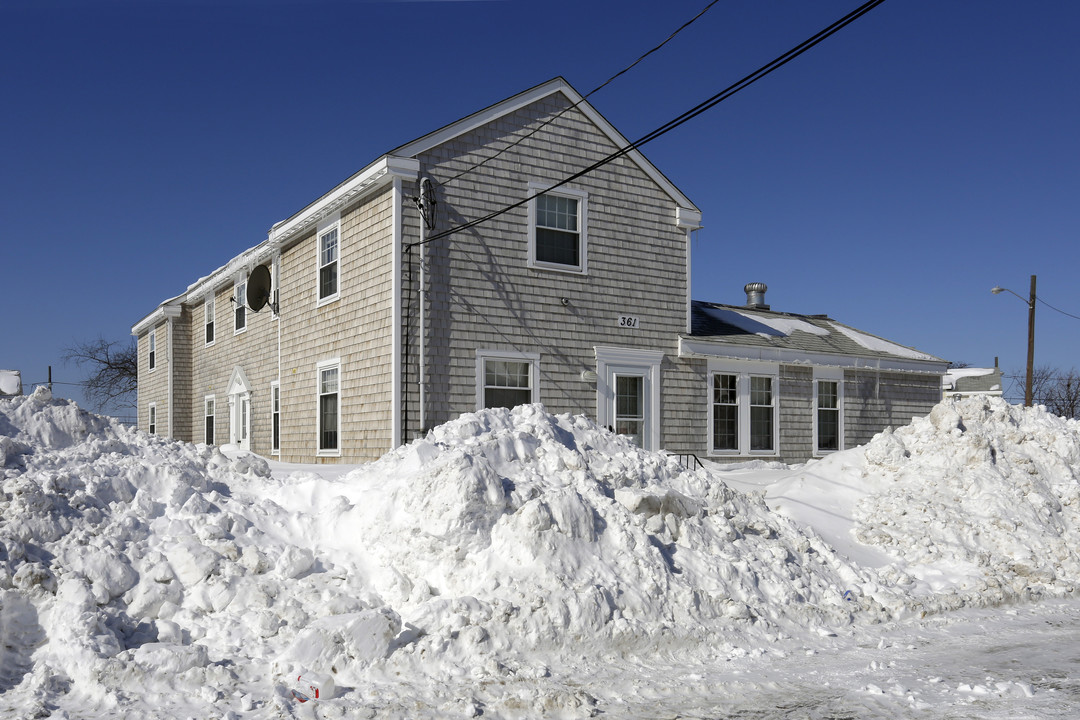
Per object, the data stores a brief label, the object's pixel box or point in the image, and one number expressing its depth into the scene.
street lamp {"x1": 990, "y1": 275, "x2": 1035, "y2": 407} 26.05
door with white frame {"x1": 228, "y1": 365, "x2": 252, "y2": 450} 20.36
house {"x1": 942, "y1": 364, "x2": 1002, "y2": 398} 41.40
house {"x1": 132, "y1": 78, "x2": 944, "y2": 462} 14.27
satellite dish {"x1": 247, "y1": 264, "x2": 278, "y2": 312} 19.50
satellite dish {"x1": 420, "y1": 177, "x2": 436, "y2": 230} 14.18
